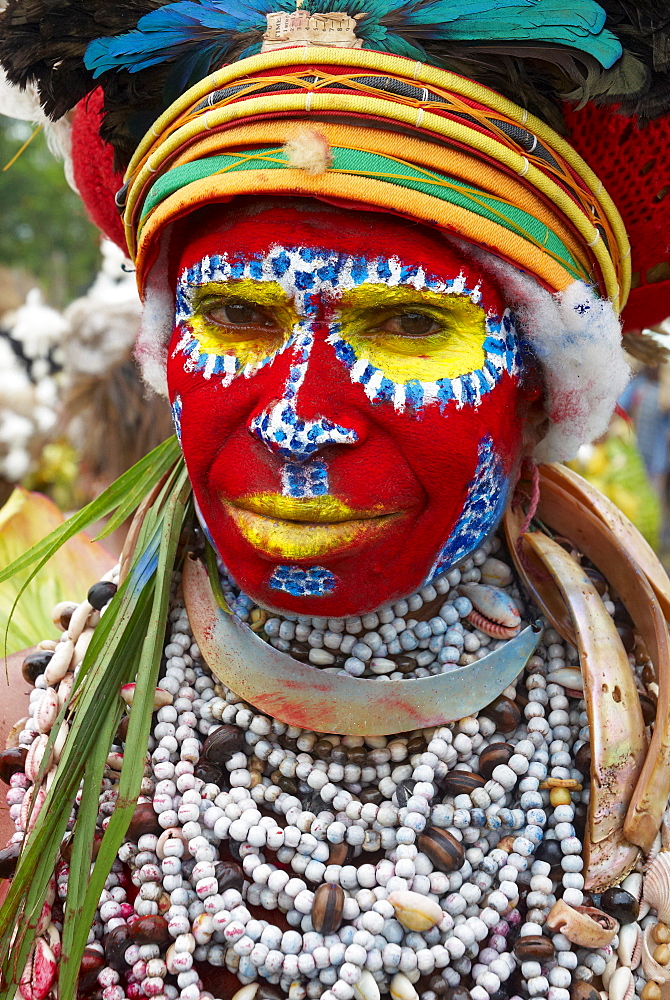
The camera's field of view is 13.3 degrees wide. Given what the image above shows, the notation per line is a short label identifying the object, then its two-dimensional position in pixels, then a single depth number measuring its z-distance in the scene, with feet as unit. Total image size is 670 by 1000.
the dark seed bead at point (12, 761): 3.29
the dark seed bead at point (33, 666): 3.38
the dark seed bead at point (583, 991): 3.13
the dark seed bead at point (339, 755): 3.24
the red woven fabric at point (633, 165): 3.12
